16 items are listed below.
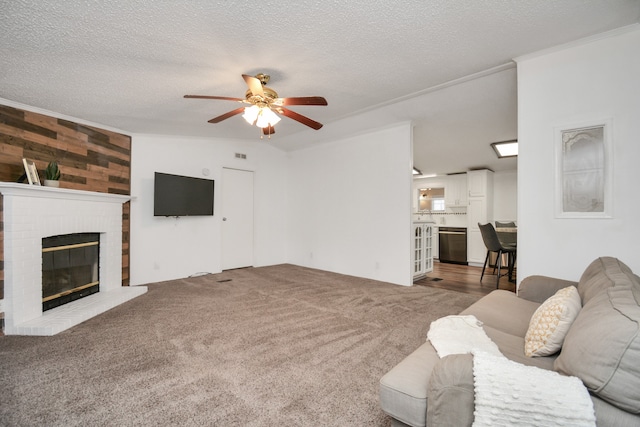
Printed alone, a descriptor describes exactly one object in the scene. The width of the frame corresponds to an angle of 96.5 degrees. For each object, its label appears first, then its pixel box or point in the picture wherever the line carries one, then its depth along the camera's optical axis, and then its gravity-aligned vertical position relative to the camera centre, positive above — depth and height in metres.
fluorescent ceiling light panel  5.01 +1.24
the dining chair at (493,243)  4.48 -0.42
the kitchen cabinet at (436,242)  7.00 -0.64
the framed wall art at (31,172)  2.93 +0.43
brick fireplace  2.65 -0.32
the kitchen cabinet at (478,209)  6.33 +0.16
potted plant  3.06 +0.43
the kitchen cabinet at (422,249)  4.86 -0.60
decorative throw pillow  1.34 -0.53
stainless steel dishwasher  6.57 -0.66
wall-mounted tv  4.47 +0.32
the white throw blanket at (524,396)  0.88 -0.58
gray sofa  0.87 -0.55
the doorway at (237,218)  5.62 -0.06
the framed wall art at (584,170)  2.31 +0.39
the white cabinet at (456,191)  6.77 +0.62
